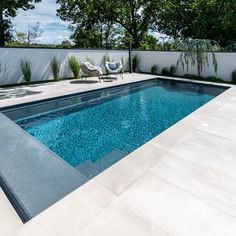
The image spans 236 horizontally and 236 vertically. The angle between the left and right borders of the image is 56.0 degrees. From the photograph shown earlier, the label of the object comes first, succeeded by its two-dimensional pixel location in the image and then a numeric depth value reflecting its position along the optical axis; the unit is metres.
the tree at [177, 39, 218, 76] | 10.22
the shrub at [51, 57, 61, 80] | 9.32
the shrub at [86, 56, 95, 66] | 10.75
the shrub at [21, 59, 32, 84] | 8.45
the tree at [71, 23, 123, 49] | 18.67
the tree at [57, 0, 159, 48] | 17.36
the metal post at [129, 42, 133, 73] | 12.40
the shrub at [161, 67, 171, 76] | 11.84
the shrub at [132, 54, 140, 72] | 12.82
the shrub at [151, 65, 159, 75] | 12.32
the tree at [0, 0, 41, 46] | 11.55
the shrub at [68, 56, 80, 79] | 9.77
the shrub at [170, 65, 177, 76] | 11.70
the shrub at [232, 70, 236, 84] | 9.81
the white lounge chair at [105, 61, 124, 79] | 10.11
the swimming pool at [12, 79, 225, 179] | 4.01
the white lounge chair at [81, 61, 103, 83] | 9.20
